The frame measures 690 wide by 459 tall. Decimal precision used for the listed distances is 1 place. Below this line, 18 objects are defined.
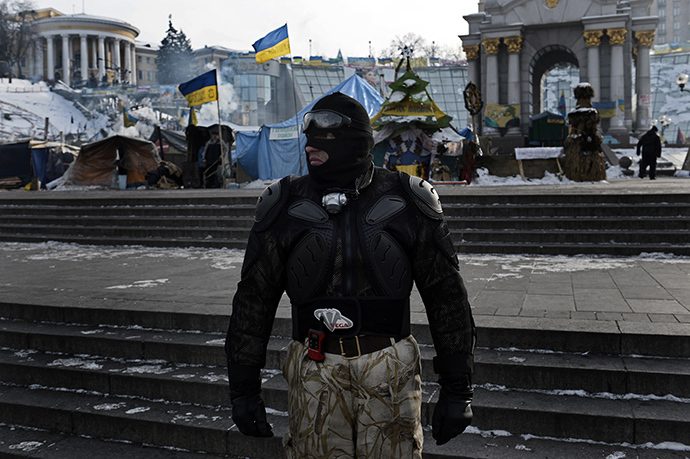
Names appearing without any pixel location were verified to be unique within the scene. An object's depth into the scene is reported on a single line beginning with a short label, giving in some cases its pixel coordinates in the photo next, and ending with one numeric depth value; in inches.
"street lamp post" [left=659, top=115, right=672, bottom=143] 2104.3
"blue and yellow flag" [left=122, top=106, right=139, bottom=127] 1255.4
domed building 4697.3
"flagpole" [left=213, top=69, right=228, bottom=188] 863.9
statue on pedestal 705.0
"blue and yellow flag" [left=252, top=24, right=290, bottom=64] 864.9
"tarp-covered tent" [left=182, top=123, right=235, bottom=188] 948.6
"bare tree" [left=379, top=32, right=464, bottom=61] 3987.5
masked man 88.4
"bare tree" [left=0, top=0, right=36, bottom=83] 4047.5
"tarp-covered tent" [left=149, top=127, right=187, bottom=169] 1230.9
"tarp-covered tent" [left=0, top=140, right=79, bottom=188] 1152.2
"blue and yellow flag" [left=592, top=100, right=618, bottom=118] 1295.5
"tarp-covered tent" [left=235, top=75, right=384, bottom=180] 999.0
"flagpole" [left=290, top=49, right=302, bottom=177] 947.8
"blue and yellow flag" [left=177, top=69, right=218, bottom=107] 874.1
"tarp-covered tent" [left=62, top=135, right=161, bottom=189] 978.7
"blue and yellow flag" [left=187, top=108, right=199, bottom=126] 954.1
